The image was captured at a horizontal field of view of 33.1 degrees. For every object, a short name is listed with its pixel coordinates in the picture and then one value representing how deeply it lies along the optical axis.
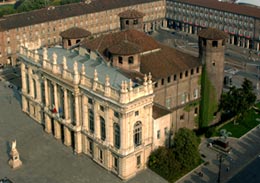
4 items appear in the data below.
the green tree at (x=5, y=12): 194.75
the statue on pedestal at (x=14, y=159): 88.75
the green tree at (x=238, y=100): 104.25
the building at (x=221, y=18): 169.50
